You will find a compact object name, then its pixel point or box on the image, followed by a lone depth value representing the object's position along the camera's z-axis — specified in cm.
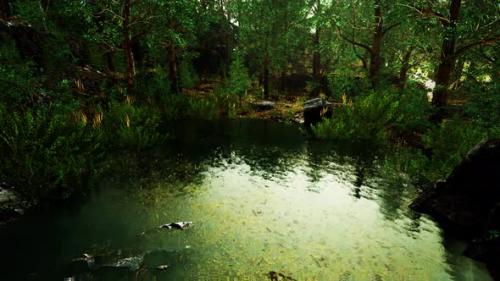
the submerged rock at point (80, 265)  409
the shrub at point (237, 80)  1889
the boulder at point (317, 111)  1461
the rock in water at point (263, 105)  1977
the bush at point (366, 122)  1148
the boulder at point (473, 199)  503
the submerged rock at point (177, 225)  530
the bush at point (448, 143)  760
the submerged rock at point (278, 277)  408
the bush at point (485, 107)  860
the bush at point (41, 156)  568
